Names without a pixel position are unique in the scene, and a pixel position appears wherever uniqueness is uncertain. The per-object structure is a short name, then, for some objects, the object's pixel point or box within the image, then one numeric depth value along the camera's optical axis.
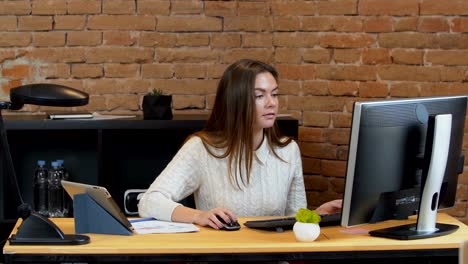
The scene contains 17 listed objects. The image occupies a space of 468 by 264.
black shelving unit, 4.03
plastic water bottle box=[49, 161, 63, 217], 4.13
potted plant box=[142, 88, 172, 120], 4.05
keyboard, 2.84
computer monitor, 2.60
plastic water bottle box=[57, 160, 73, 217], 4.16
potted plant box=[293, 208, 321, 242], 2.63
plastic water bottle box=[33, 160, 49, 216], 4.13
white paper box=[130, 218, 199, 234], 2.81
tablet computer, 2.71
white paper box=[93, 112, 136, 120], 4.03
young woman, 3.24
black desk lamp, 2.42
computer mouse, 2.84
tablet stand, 2.73
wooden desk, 2.55
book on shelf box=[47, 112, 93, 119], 4.02
